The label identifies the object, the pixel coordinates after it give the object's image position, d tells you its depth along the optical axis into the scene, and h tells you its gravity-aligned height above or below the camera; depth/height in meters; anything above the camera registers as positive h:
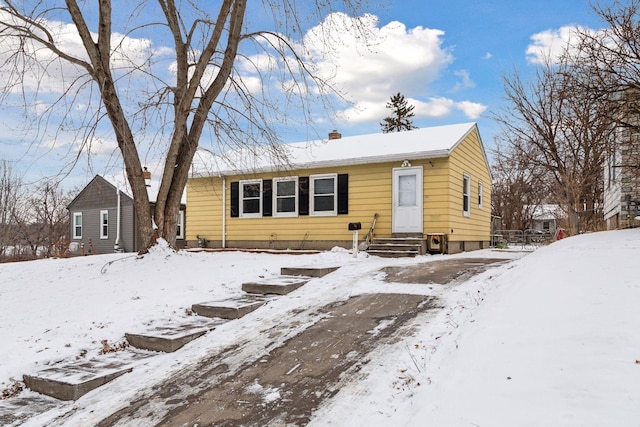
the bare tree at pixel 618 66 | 7.83 +2.99
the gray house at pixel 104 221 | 21.64 +0.05
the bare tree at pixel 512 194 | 26.48 +1.80
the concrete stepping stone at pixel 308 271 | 7.34 -0.86
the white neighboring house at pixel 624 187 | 8.48 +0.96
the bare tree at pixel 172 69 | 8.19 +3.18
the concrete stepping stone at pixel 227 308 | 5.39 -1.12
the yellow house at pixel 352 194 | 11.34 +0.83
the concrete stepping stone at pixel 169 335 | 4.56 -1.27
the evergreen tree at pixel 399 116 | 40.25 +10.08
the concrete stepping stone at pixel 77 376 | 3.79 -1.44
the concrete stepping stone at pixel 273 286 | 6.31 -0.97
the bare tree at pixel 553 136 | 12.34 +2.80
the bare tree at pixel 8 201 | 24.60 +1.26
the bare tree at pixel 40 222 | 25.78 -0.01
